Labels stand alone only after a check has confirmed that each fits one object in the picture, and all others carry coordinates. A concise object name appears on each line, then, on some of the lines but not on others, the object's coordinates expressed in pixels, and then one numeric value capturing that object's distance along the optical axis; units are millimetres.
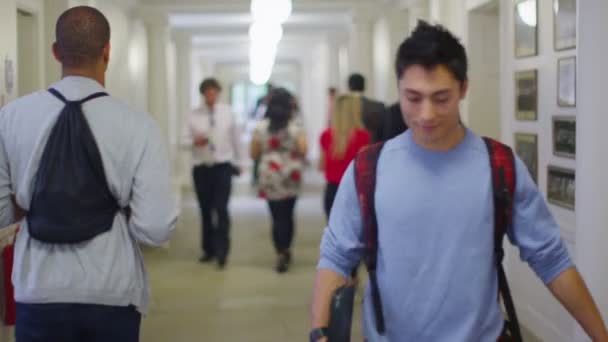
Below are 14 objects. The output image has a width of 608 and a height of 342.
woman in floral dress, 7551
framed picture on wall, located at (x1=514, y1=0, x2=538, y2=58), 5492
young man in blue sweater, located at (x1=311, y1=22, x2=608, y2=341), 2078
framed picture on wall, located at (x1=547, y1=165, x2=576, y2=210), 4965
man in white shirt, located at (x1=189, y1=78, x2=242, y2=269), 7969
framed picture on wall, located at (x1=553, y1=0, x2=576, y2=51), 4809
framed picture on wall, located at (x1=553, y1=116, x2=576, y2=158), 4875
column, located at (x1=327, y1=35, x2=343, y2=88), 19438
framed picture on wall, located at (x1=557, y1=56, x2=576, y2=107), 4840
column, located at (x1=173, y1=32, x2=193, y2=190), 17031
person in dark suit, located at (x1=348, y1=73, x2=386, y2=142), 7039
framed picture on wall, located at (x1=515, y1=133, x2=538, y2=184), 5539
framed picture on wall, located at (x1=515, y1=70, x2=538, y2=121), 5496
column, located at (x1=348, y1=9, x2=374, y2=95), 11758
